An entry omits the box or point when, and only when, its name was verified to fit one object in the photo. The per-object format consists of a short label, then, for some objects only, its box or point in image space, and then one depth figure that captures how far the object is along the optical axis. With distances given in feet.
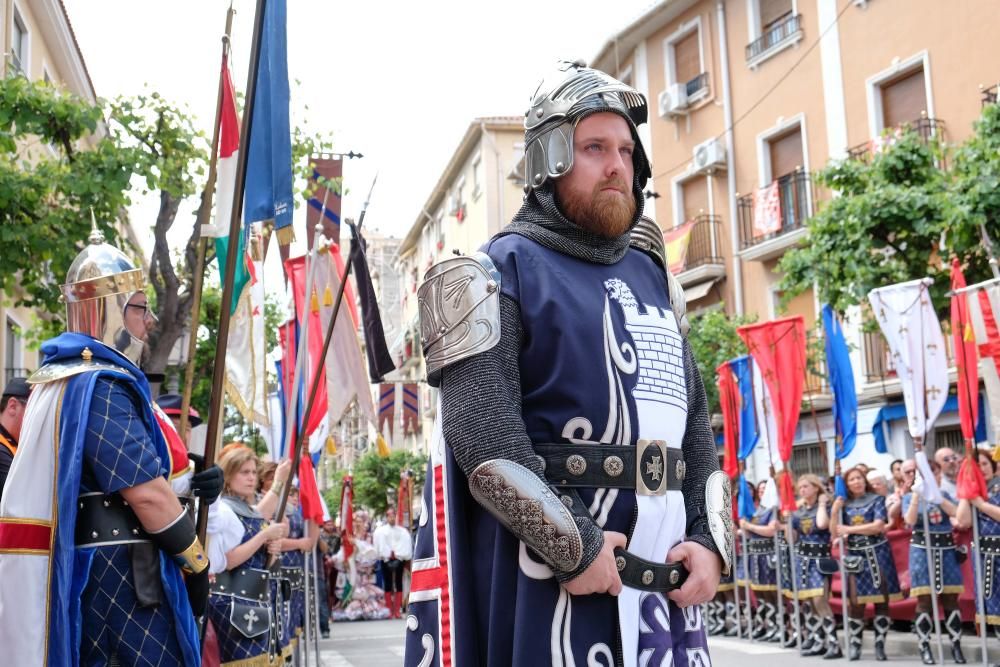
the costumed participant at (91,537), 12.73
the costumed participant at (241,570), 23.38
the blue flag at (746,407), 45.91
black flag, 31.35
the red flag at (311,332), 33.81
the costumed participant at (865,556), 39.27
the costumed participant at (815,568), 40.65
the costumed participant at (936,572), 36.06
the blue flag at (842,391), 40.83
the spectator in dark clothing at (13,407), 21.25
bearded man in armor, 8.99
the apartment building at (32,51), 64.59
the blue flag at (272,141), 17.07
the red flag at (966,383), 32.65
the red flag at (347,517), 74.74
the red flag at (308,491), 33.68
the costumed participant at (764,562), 45.78
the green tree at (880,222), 46.62
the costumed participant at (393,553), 81.00
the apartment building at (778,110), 65.26
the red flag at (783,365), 42.16
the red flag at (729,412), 47.14
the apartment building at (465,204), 140.56
